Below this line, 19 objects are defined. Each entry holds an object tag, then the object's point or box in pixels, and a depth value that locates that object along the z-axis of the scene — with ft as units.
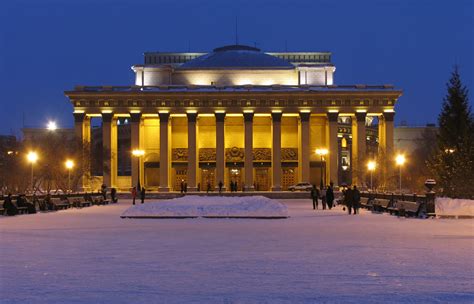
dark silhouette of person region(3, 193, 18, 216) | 120.78
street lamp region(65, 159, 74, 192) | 214.28
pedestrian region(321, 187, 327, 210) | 143.33
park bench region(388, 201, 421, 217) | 114.62
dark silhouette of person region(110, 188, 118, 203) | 196.78
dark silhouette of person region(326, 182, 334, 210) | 145.69
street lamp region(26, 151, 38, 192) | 164.66
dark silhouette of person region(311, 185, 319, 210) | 147.54
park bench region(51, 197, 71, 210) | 144.97
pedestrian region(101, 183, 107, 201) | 190.01
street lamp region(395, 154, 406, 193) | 177.33
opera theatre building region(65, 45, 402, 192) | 283.38
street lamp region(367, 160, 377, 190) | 220.27
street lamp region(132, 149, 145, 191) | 226.42
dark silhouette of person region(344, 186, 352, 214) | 128.93
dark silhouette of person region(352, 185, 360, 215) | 129.18
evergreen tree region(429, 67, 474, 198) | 147.88
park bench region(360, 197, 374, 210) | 146.54
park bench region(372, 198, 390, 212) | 132.57
